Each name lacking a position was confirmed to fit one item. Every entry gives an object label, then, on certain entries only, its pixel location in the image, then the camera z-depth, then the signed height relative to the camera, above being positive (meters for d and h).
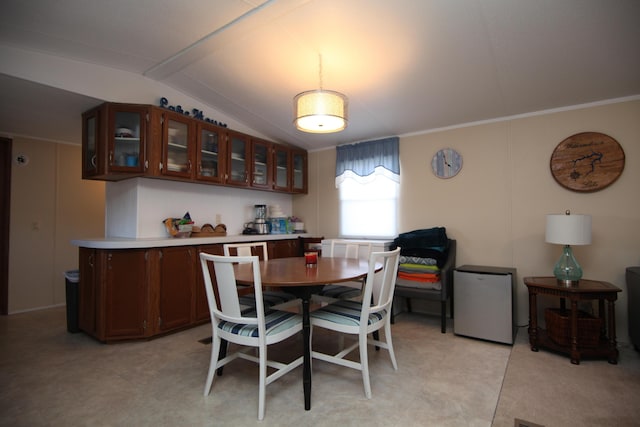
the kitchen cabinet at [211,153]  3.43 +0.77
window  4.00 +0.43
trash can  3.05 -0.78
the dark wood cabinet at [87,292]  2.85 -0.67
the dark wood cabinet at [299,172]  4.59 +0.72
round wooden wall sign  2.80 +0.51
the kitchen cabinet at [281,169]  4.35 +0.73
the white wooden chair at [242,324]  1.75 -0.64
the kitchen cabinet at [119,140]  2.93 +0.79
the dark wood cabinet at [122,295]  2.76 -0.66
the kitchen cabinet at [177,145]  3.11 +0.79
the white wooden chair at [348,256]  2.72 -0.39
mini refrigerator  2.74 -0.78
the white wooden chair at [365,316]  1.94 -0.65
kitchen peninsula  2.77 -0.61
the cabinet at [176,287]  2.94 -0.65
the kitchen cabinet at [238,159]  3.75 +0.76
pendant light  2.16 +0.79
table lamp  2.51 -0.17
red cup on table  2.42 -0.31
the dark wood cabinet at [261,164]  4.04 +0.75
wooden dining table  1.81 -0.36
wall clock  3.59 +0.64
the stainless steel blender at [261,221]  4.22 -0.02
